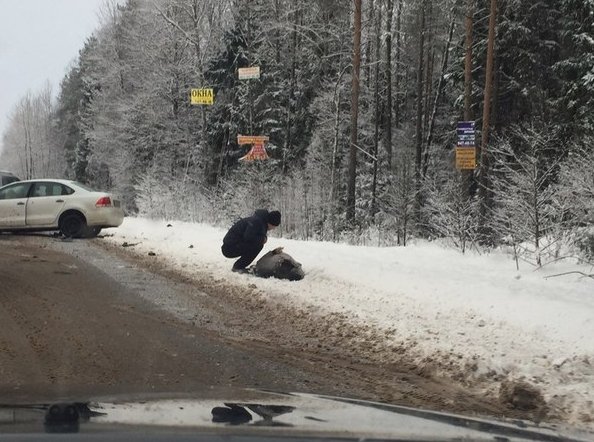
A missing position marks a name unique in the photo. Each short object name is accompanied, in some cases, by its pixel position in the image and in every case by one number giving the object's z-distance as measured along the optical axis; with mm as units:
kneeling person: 10141
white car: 15656
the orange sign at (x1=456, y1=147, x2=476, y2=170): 19734
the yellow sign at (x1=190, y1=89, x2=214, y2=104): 24109
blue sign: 19438
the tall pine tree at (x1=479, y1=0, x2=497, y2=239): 21938
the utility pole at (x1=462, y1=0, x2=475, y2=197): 23250
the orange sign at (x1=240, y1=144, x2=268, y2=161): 23531
